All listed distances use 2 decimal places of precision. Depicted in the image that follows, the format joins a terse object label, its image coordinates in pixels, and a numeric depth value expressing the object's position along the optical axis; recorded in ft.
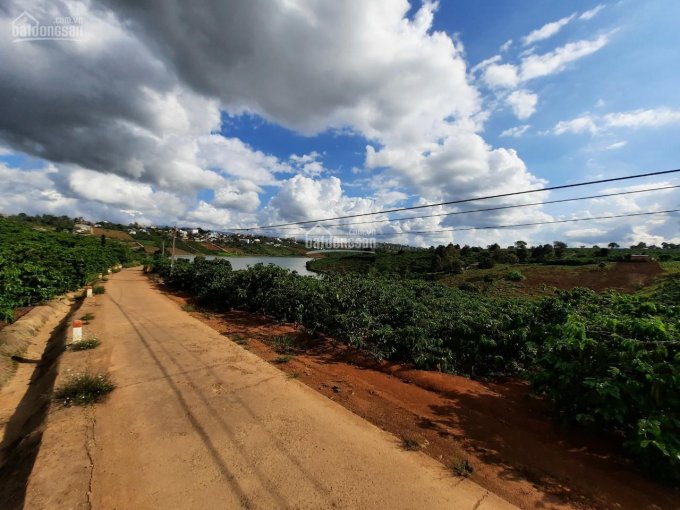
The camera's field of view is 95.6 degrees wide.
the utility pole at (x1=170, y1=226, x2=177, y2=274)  86.66
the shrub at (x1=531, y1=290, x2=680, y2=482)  12.05
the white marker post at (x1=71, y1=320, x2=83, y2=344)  26.52
